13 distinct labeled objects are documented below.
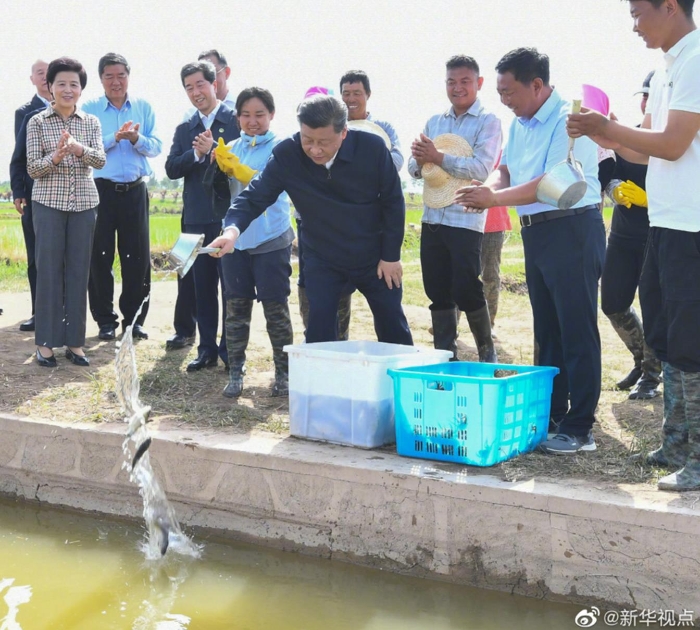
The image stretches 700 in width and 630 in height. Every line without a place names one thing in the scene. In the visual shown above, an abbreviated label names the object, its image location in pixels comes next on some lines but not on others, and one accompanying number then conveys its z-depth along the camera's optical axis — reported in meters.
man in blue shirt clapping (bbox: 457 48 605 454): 3.84
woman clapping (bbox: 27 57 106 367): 5.53
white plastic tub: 3.96
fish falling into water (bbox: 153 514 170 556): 3.86
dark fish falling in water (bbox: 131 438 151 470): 3.97
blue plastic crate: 3.63
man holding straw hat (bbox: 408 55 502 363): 5.01
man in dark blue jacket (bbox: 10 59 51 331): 6.44
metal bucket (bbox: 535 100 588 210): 3.62
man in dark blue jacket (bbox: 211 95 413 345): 4.27
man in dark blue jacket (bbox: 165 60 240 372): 5.57
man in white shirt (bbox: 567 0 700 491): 3.15
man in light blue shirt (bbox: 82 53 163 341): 6.30
